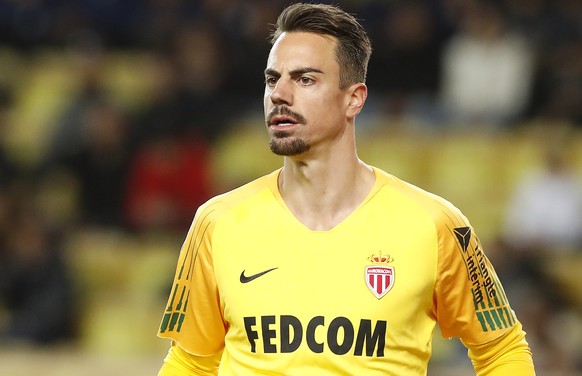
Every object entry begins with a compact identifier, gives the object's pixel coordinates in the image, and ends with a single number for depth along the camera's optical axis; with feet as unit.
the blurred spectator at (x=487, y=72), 63.72
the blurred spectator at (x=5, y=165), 61.26
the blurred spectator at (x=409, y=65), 65.31
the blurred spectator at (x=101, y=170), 63.05
